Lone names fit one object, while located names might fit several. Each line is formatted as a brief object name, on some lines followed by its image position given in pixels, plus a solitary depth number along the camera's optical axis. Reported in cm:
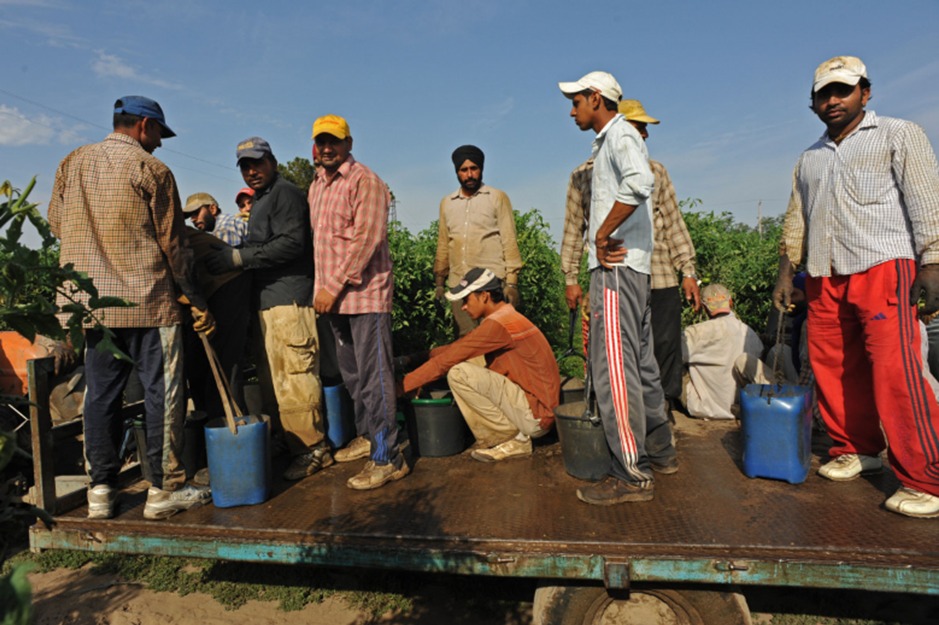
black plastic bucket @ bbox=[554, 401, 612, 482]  355
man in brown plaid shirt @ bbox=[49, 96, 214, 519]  327
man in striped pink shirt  381
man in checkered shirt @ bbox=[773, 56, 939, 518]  309
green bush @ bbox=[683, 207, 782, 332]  718
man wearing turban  559
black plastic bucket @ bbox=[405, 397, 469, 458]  423
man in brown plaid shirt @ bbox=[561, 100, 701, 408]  440
